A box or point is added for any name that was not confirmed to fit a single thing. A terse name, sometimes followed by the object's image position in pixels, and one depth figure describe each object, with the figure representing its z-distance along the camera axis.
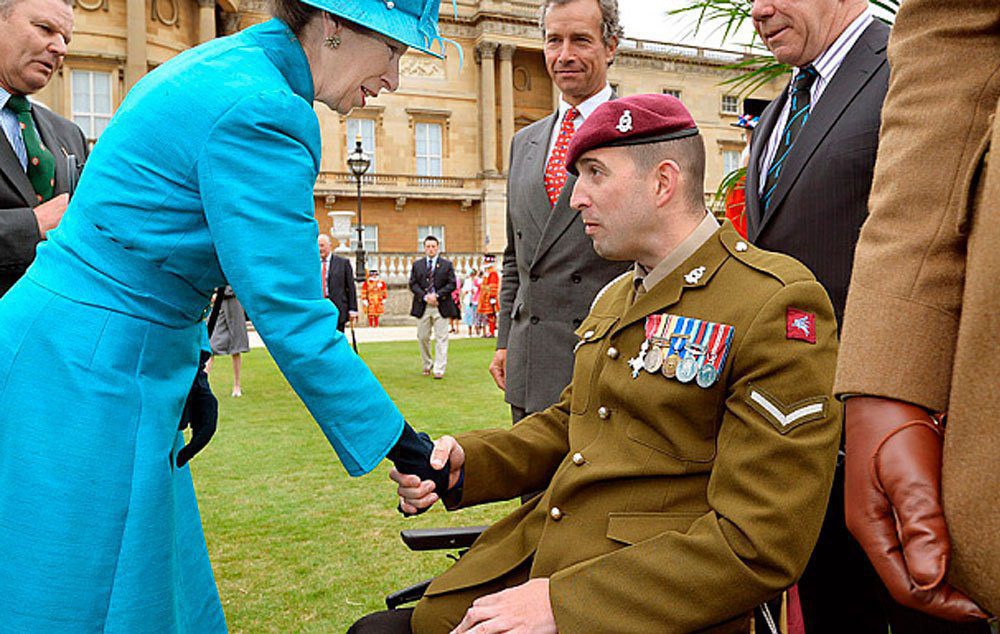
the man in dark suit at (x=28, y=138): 2.87
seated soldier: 1.75
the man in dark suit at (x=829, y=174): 2.51
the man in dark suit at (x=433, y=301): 13.41
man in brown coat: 0.99
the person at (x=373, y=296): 24.73
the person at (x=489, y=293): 22.14
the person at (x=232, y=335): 10.84
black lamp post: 21.31
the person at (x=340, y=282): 13.34
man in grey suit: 3.48
